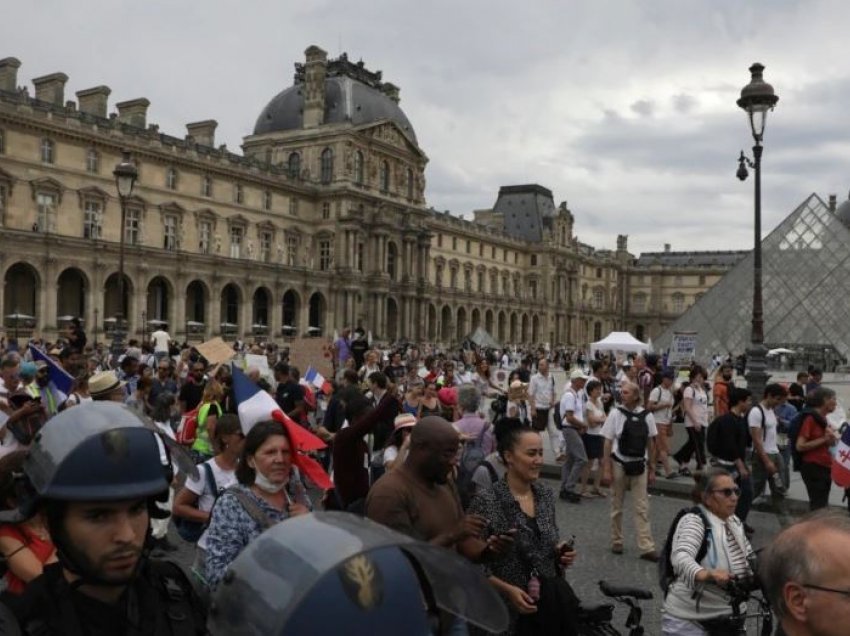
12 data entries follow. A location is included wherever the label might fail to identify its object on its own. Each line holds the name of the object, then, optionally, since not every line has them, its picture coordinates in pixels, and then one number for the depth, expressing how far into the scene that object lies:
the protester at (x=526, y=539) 3.48
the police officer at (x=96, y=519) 1.73
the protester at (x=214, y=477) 4.46
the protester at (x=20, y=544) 2.79
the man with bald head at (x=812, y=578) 1.72
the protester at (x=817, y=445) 7.54
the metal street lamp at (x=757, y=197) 11.36
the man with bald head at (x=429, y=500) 3.26
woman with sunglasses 3.79
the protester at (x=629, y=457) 7.24
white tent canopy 30.30
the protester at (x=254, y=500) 2.95
